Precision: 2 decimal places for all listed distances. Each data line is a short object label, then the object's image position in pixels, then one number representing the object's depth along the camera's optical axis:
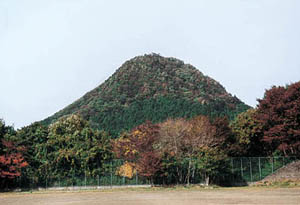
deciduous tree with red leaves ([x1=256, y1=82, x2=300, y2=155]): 36.31
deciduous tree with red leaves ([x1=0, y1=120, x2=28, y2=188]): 35.00
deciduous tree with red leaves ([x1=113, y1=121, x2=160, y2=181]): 35.38
